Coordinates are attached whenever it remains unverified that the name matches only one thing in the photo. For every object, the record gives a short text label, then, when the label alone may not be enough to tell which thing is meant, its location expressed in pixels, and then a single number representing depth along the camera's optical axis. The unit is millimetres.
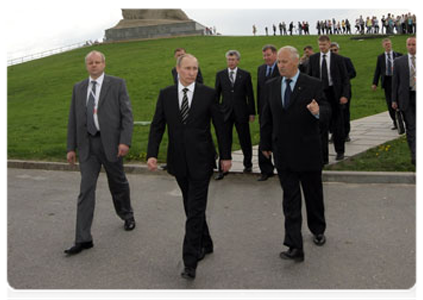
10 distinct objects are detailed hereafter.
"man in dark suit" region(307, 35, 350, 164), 8266
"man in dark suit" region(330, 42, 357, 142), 9596
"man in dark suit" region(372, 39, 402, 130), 11250
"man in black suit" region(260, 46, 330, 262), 4676
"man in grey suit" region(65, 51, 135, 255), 5301
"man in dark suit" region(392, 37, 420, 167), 7910
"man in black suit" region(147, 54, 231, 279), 4441
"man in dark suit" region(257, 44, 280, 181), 7562
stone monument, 55531
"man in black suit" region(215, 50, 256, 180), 8117
